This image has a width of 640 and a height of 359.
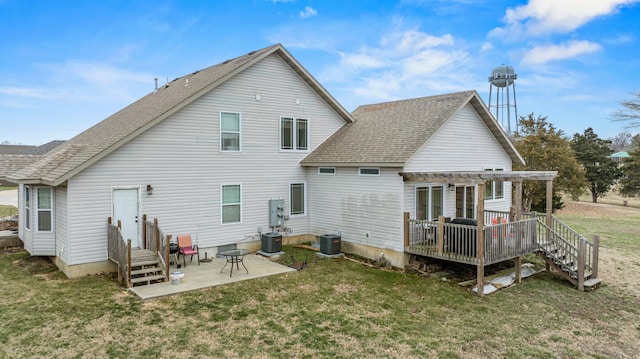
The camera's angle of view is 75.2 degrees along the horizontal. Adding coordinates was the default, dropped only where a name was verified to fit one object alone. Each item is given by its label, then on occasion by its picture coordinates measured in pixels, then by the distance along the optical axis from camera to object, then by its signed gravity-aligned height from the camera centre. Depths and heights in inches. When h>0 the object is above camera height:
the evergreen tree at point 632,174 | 1553.9 -2.2
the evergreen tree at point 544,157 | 1167.6 +46.3
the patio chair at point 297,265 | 496.0 -111.2
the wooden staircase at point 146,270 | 412.2 -97.9
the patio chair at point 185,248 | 491.8 -88.3
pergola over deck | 438.3 -66.4
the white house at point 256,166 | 464.8 +9.8
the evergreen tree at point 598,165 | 1660.9 +34.0
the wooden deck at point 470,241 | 450.6 -77.1
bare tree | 1038.0 +156.7
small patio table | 454.6 -96.3
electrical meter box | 594.9 -55.1
